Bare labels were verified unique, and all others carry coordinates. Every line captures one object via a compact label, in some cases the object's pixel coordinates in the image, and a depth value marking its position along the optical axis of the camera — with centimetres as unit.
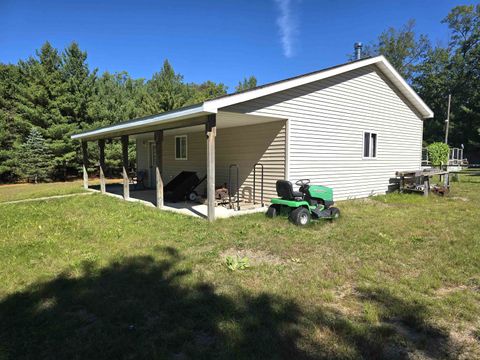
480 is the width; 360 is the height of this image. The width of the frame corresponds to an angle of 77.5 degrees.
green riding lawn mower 609
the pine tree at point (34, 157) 1766
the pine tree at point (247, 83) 4084
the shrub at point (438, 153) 2006
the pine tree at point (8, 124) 1792
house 719
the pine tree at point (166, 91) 2362
